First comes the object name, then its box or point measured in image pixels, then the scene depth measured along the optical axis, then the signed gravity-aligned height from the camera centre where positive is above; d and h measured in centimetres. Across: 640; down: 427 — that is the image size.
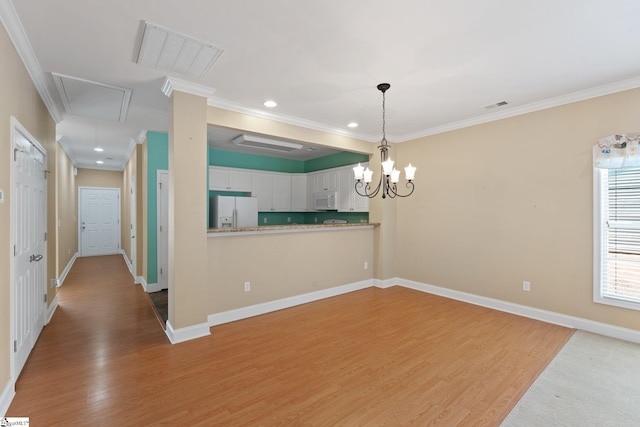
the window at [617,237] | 310 -28
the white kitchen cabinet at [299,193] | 729 +44
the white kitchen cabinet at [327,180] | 649 +69
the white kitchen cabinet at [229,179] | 606 +67
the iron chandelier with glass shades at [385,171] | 302 +42
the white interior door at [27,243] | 231 -31
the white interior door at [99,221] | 881 -34
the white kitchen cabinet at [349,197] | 585 +29
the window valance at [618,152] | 300 +63
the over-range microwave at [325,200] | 639 +23
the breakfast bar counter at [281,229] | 356 -26
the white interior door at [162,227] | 504 -30
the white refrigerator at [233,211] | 554 -2
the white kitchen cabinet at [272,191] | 667 +47
